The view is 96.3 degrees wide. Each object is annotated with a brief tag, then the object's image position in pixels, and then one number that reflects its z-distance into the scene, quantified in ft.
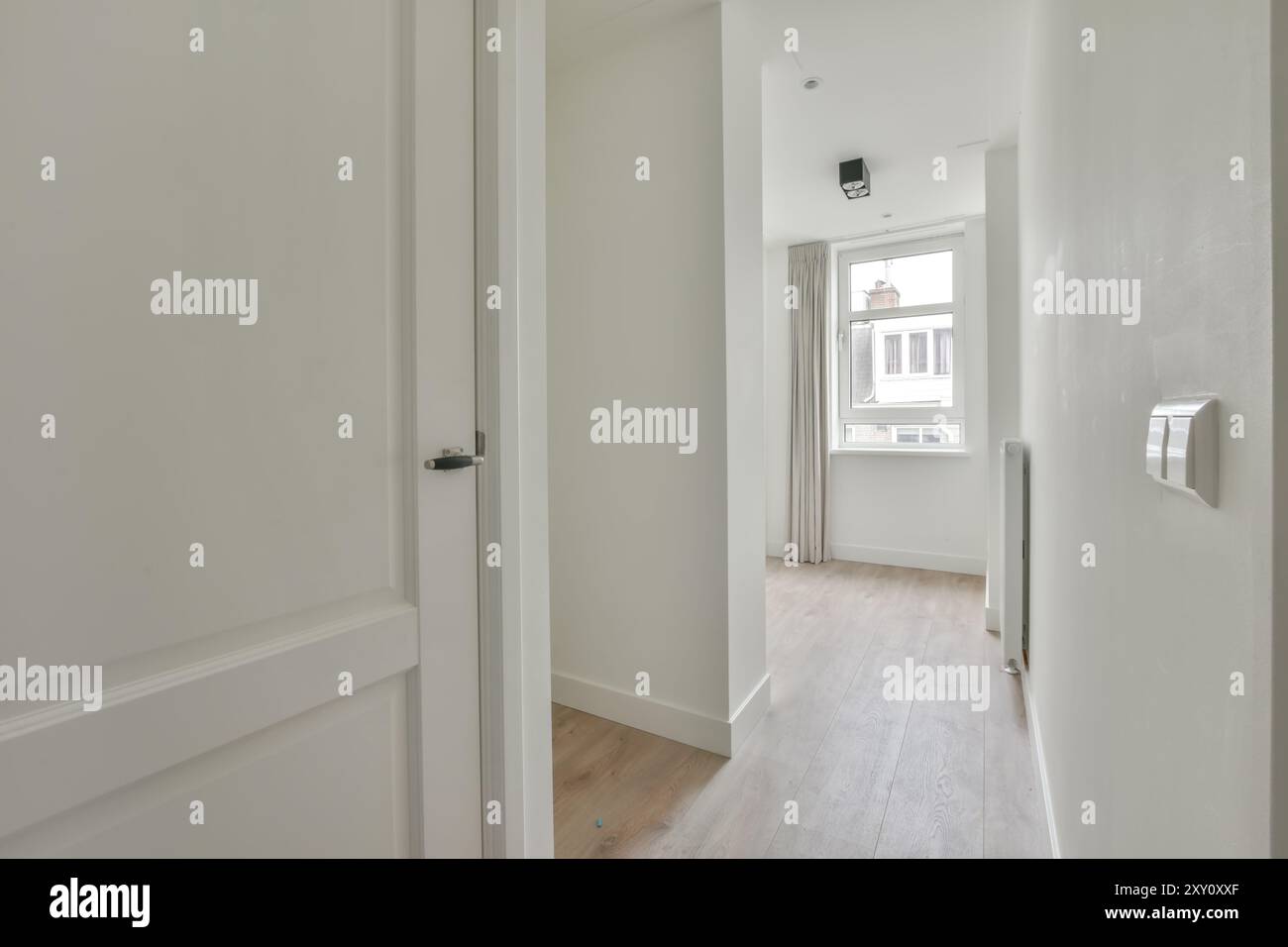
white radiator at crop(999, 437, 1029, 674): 8.76
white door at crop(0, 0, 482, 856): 1.93
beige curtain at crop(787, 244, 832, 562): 16.38
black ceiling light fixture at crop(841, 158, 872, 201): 11.11
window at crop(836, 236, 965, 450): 15.62
